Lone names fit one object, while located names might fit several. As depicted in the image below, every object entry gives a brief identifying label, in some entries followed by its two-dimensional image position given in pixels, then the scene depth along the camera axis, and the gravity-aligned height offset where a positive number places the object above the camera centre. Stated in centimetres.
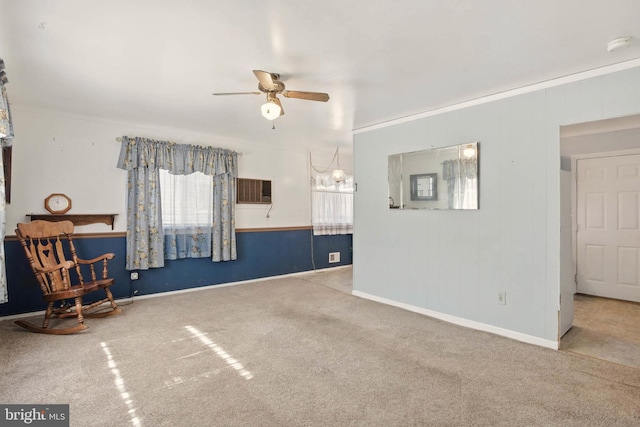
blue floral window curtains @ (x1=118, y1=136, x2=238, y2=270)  416 +39
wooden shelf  368 -7
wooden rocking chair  311 -56
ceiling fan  256 +93
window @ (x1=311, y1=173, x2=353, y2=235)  615 +7
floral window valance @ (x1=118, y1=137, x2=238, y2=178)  416 +73
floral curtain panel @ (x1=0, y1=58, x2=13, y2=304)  221 +57
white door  394 -28
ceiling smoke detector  209 +105
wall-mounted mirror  326 +31
